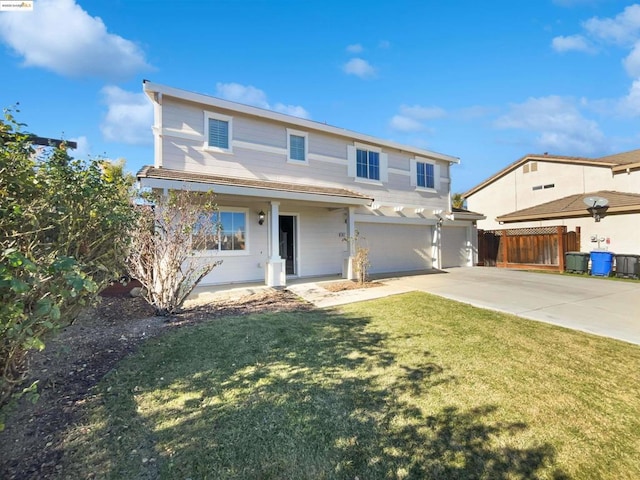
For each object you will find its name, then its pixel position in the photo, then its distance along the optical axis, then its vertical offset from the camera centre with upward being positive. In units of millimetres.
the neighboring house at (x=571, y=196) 13781 +2833
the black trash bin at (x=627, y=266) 12211 -993
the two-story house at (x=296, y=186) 9250 +2219
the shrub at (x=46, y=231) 2006 +170
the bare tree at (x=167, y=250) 6242 -86
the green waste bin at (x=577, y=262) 13484 -889
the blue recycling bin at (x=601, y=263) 12836 -900
